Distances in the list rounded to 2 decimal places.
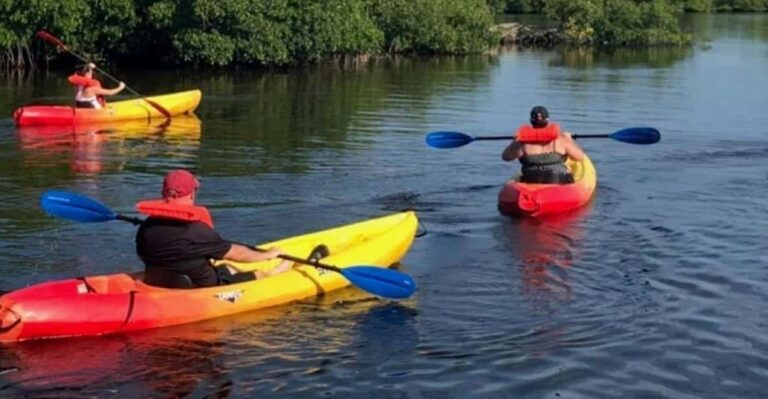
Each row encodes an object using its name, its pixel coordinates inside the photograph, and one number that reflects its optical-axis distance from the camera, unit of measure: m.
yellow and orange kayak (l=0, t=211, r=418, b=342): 8.46
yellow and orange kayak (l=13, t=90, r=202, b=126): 20.51
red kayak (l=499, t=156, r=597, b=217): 13.23
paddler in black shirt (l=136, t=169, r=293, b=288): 8.65
